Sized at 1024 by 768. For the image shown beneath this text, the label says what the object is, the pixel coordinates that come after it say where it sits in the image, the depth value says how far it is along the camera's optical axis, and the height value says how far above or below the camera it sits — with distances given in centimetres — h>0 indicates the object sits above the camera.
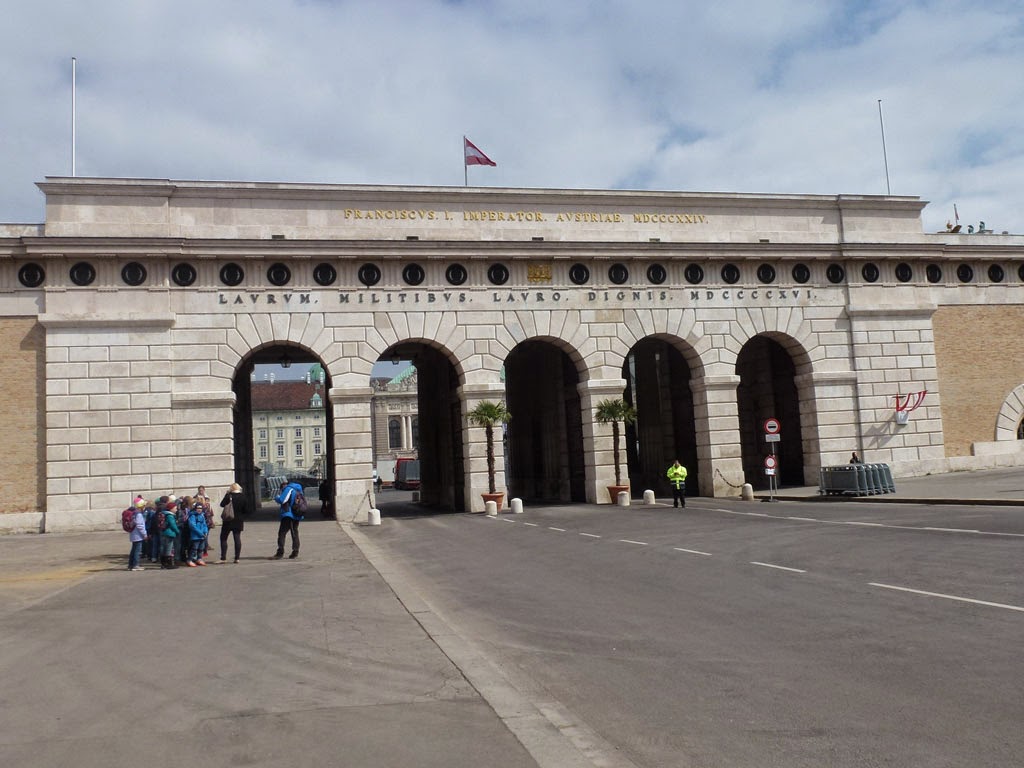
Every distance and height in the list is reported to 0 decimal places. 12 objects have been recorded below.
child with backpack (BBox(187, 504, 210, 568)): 1906 -156
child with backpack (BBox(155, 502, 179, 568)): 1866 -149
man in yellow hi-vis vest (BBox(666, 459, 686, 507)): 3058 -142
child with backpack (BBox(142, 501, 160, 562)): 1948 -154
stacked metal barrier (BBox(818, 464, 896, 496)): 3022 -175
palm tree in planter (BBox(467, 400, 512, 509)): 3291 +107
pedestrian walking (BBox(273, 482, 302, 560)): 1927 -129
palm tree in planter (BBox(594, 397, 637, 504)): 3375 +100
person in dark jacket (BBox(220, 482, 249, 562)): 1941 -127
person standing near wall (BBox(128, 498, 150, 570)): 1847 -150
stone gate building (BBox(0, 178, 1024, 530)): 3047 +469
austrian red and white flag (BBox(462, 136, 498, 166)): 3644 +1203
